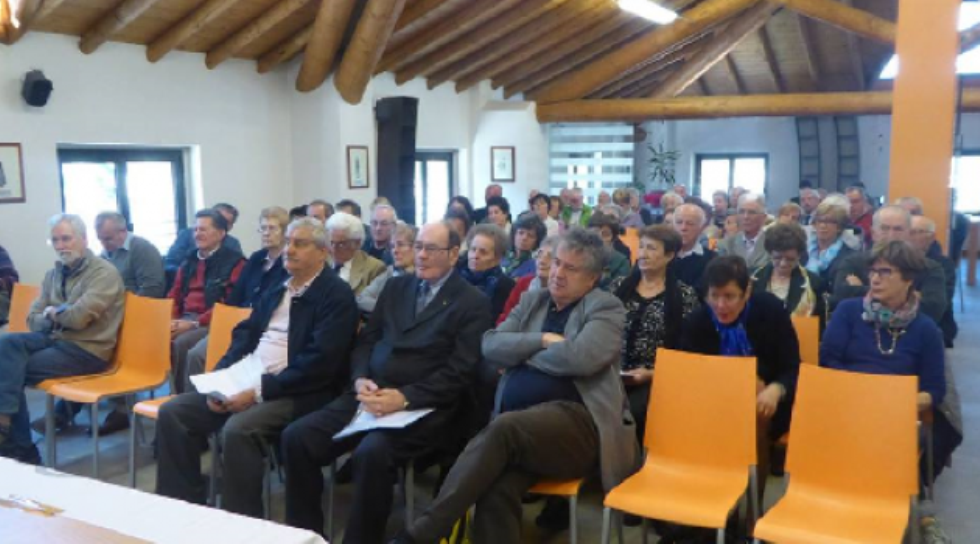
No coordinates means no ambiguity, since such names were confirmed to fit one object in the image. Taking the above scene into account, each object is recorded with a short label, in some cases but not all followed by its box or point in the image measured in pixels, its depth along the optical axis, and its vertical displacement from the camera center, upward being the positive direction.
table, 1.55 -0.65
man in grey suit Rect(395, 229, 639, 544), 2.64 -0.78
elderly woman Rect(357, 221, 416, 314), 4.29 -0.41
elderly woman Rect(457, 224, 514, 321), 3.93 -0.45
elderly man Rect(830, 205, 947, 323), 3.79 -0.50
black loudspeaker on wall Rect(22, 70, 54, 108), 5.91 +0.56
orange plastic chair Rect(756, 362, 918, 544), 2.44 -0.85
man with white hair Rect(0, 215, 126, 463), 3.92 -0.76
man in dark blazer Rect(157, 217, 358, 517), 3.08 -0.86
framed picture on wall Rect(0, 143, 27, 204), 5.87 -0.03
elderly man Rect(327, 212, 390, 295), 4.32 -0.44
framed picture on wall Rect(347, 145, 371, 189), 8.43 +0.00
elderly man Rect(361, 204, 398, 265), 5.24 -0.37
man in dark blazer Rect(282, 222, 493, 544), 2.89 -0.77
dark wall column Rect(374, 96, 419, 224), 8.62 +0.21
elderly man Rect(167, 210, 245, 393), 4.62 -0.57
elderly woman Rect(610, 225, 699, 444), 3.33 -0.56
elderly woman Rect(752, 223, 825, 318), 3.84 -0.50
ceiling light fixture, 8.38 +1.61
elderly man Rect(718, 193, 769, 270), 5.18 -0.35
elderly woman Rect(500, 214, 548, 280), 4.80 -0.41
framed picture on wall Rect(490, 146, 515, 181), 11.41 +0.07
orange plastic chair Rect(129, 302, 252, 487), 3.69 -0.69
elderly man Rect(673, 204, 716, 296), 4.26 -0.42
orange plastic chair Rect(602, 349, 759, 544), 2.62 -0.86
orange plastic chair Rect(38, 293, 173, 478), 3.77 -0.92
